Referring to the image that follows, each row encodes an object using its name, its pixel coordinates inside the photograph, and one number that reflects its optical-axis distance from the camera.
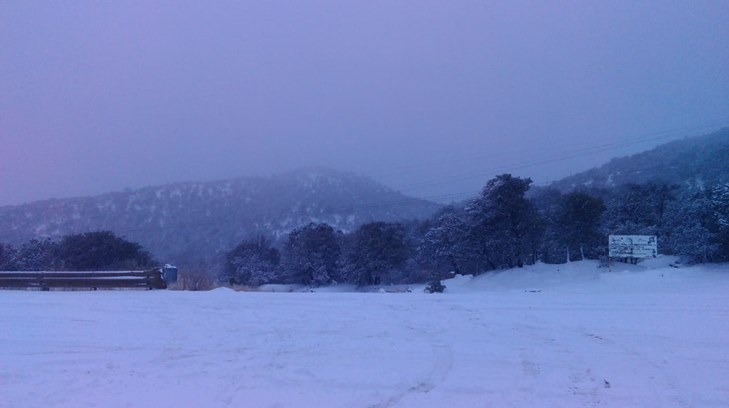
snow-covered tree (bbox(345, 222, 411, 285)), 46.75
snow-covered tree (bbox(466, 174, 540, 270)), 37.53
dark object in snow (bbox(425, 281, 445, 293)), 28.98
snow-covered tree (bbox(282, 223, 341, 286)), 51.41
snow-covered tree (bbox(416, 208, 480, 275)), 40.91
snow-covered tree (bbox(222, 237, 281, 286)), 52.78
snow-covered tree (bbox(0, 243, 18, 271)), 40.47
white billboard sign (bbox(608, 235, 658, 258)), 28.64
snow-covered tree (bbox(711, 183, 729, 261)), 27.38
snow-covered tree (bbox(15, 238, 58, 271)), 40.94
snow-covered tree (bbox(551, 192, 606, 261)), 37.09
